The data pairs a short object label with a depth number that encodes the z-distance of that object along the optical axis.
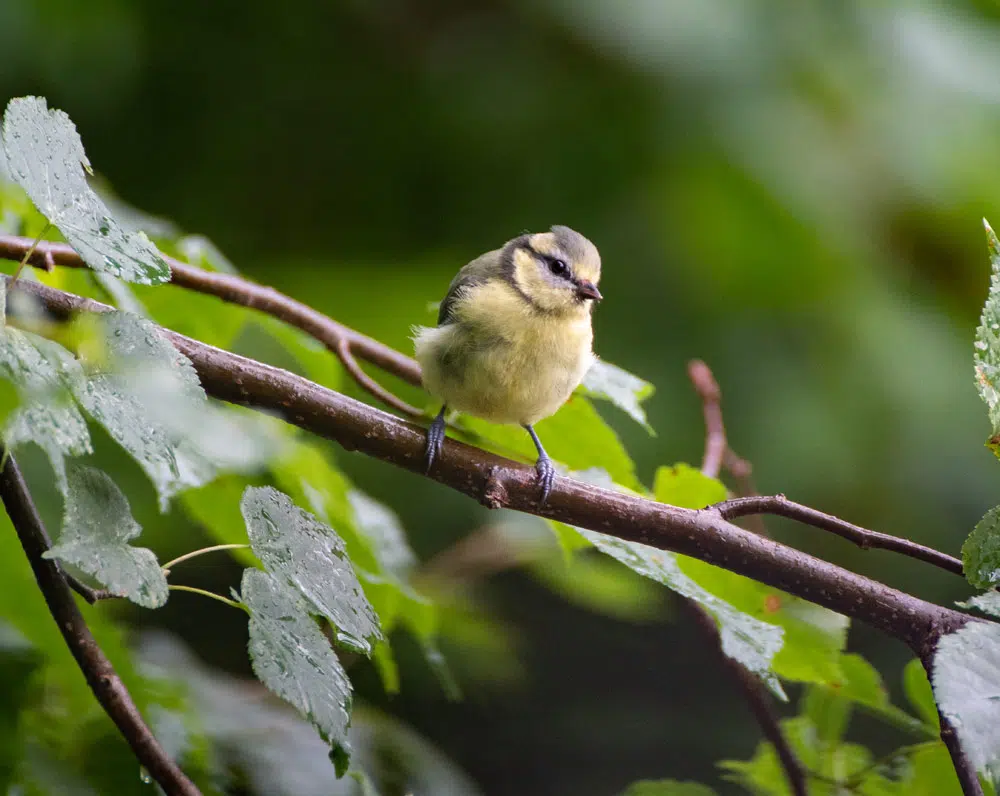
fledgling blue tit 6.00
